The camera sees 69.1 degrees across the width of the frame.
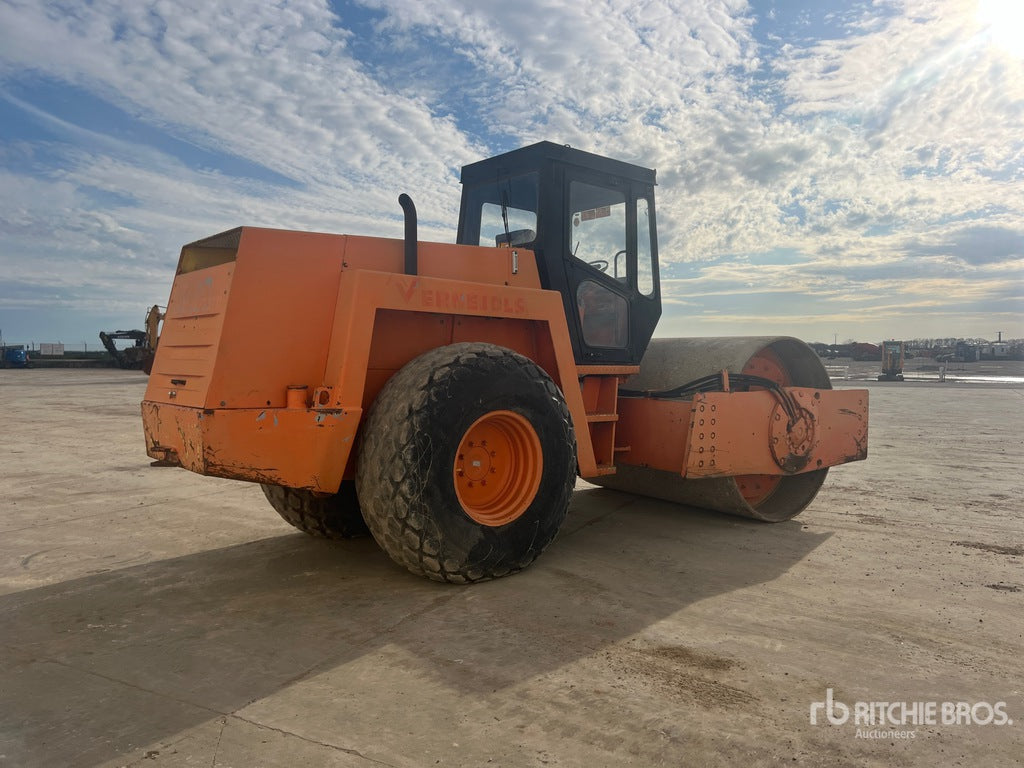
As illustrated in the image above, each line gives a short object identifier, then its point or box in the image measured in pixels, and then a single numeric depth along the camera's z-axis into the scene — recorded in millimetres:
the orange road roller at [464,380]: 3629
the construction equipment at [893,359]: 30891
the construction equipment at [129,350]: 39688
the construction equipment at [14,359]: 42531
